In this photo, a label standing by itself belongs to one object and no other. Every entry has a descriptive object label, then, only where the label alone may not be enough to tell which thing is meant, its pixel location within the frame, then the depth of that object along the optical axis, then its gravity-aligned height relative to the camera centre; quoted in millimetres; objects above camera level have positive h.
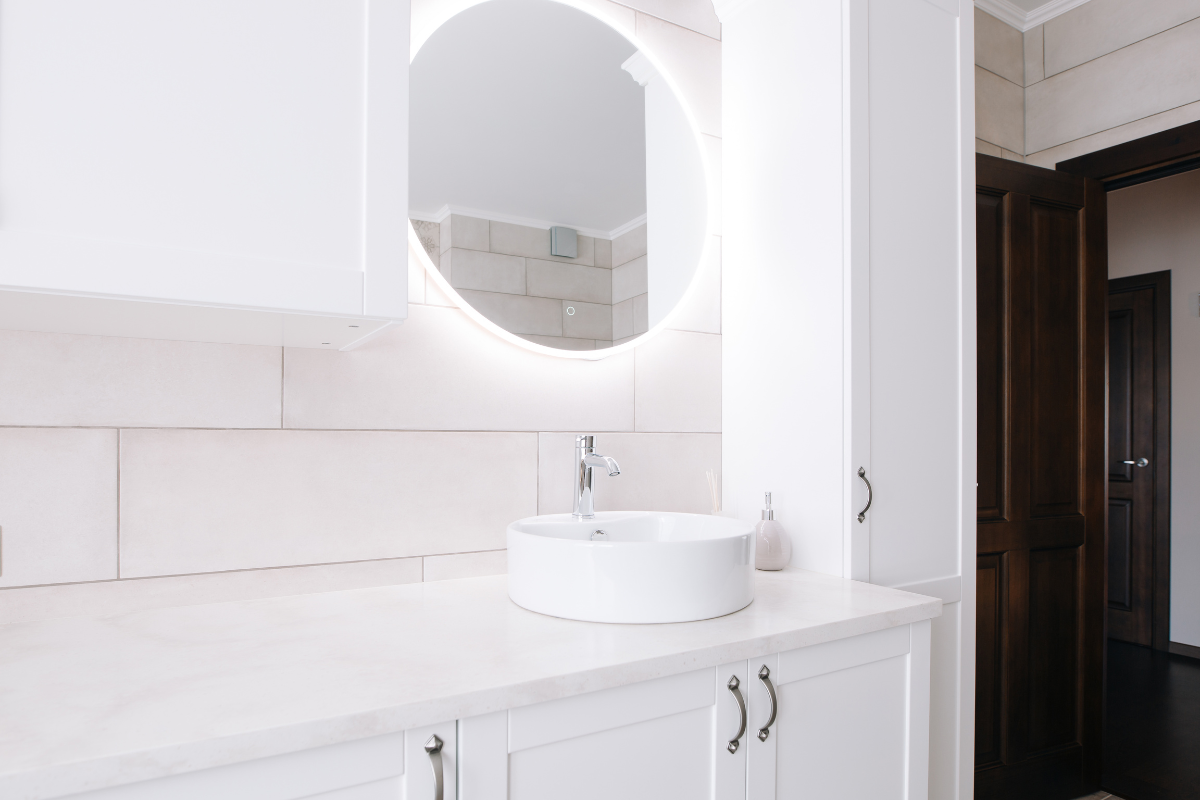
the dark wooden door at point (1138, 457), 3719 -253
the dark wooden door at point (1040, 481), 2035 -214
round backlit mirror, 1449 +511
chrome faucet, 1387 -145
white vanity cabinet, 871 -460
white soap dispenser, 1470 -287
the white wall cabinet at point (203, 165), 801 +298
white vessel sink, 1074 -263
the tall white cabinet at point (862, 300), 1465 +237
